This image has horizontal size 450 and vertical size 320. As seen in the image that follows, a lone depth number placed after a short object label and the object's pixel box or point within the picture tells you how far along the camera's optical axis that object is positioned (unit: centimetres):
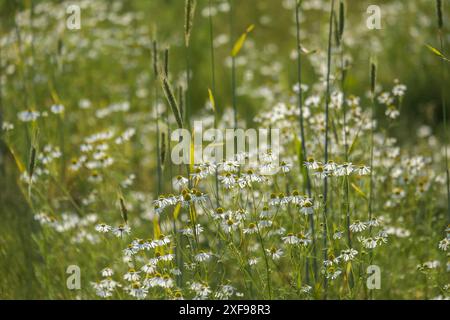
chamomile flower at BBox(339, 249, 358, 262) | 428
